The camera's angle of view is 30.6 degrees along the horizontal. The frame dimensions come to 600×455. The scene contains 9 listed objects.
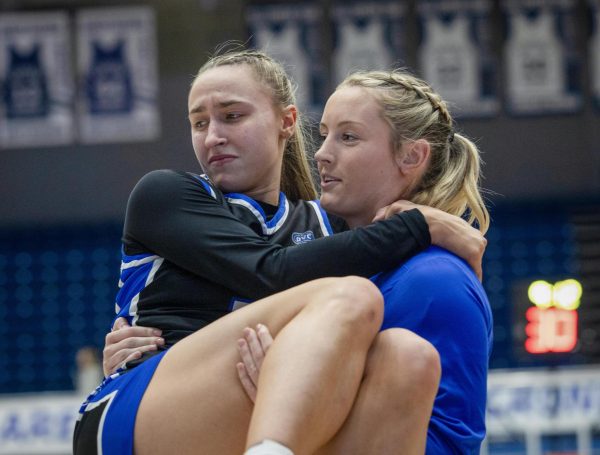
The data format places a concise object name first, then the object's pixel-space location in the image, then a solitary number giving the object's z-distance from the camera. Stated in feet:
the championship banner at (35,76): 38.42
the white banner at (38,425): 31.53
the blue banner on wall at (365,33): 37.99
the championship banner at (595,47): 37.91
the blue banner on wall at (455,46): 38.01
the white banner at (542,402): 30.04
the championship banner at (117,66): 38.60
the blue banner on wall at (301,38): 38.09
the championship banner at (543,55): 37.96
